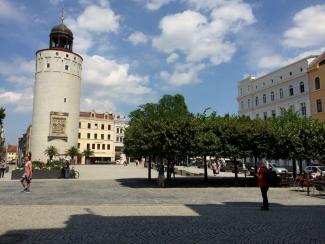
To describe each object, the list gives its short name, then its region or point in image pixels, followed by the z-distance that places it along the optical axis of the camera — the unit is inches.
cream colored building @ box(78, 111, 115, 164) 3914.9
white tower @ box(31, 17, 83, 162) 2751.0
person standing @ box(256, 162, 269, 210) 512.4
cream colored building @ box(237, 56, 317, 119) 2005.4
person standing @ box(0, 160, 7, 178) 1393.9
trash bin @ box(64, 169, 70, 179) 1309.1
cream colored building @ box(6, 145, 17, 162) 7232.3
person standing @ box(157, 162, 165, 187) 939.3
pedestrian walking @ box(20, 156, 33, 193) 753.0
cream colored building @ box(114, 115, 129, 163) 4229.8
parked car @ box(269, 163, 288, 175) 1515.6
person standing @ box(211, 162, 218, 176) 1497.3
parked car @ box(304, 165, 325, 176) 1338.0
